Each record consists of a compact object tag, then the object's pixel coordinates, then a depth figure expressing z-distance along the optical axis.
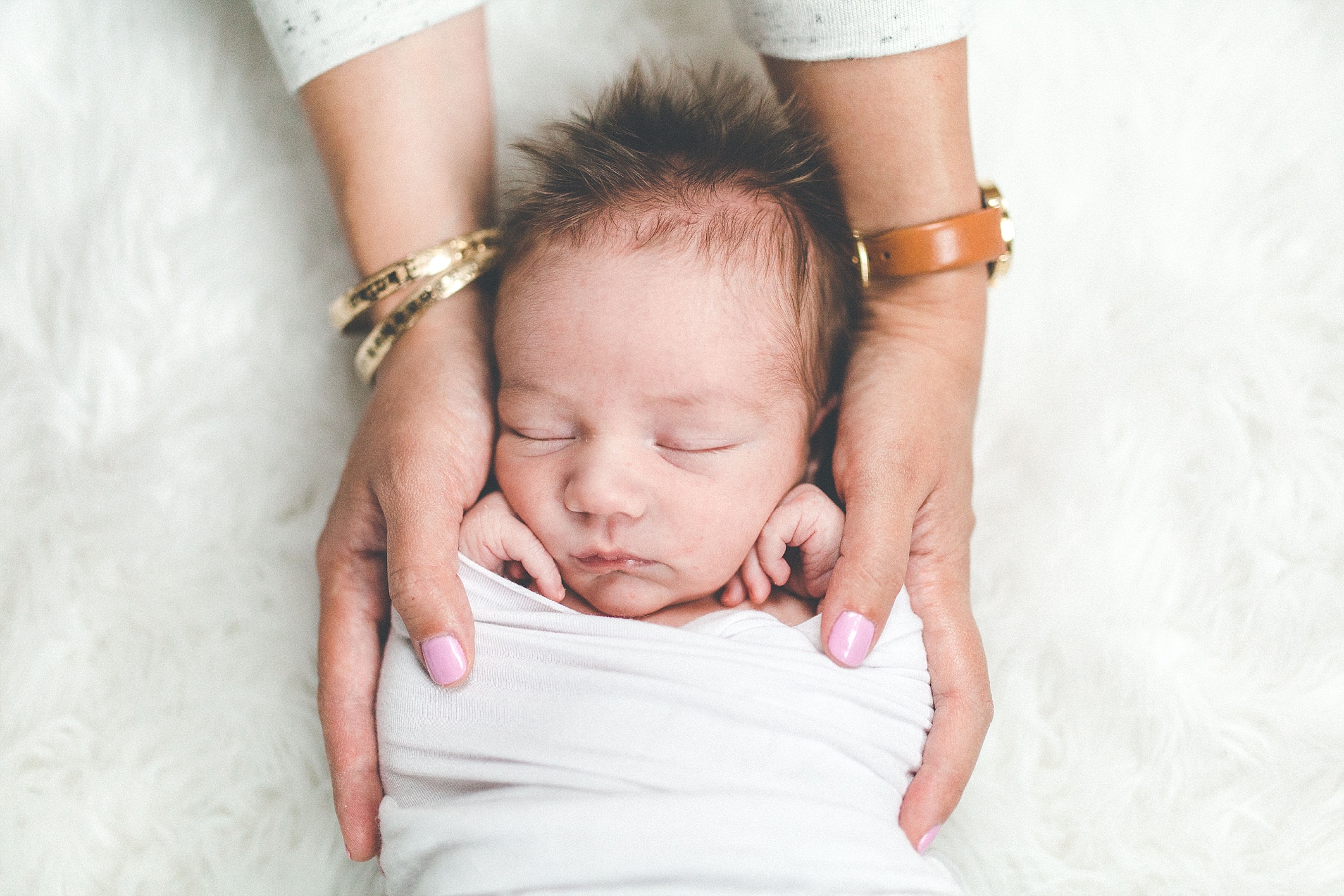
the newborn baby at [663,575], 0.42
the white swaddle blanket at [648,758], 0.41
